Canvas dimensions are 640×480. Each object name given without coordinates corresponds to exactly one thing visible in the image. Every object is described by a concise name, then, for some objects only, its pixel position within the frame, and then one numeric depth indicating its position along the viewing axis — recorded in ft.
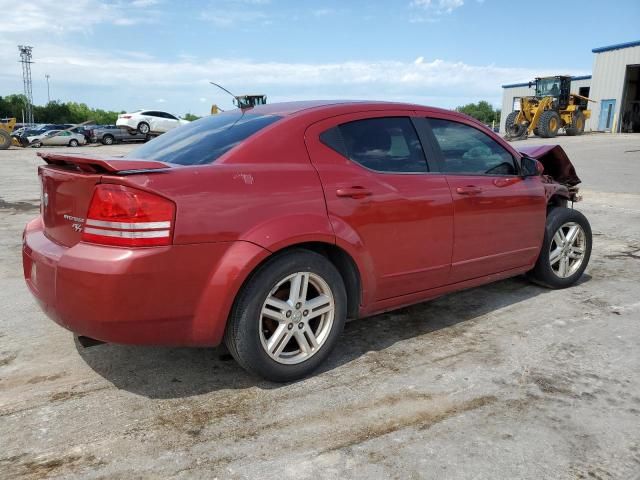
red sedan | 8.31
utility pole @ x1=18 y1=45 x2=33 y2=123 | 261.79
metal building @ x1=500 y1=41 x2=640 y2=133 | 123.67
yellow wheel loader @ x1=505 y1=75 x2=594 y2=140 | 89.76
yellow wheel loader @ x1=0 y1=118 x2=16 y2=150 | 98.73
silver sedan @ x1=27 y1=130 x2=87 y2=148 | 113.60
